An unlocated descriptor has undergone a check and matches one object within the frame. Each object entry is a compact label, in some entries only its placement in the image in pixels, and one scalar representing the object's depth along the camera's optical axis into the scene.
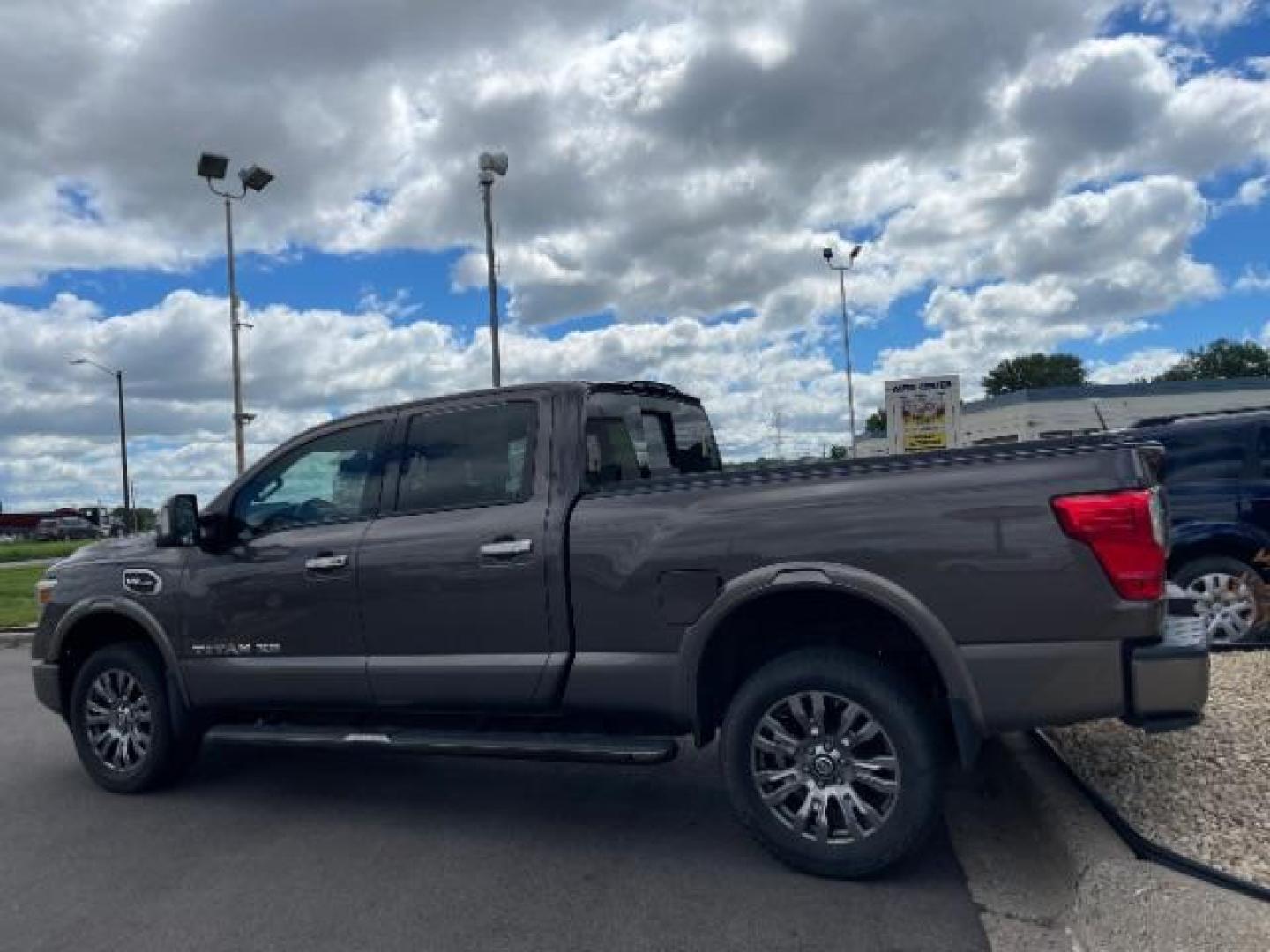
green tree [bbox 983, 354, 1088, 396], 96.50
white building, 46.16
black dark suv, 7.59
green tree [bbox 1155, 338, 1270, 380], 84.81
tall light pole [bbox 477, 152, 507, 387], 15.81
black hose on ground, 3.61
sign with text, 24.12
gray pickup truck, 3.79
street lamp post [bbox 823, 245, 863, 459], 38.37
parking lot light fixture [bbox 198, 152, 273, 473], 21.28
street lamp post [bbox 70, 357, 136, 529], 46.69
